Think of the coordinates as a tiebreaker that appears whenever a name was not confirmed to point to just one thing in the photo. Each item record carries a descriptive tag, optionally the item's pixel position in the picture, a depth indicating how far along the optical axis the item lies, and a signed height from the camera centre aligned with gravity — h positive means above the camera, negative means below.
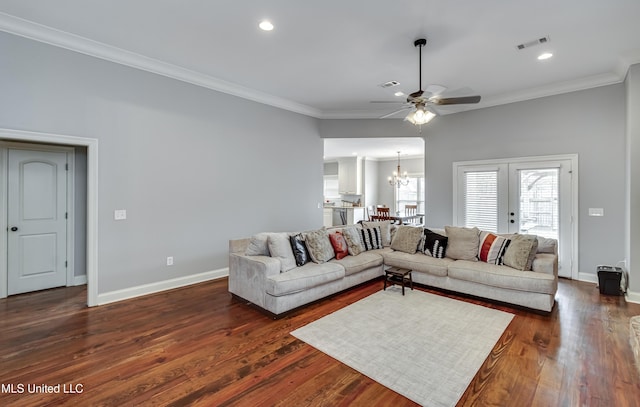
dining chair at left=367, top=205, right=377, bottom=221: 10.86 -0.26
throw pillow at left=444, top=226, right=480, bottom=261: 4.29 -0.60
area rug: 2.22 -1.31
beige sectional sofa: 3.42 -0.93
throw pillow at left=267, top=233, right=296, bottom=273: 3.71 -0.61
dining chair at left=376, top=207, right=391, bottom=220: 8.35 -0.26
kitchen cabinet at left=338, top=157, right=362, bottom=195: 11.15 +1.06
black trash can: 4.10 -1.08
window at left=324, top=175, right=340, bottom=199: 12.32 +0.71
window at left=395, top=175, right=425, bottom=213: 11.28 +0.36
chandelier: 11.13 +0.88
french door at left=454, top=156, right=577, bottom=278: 4.95 +0.09
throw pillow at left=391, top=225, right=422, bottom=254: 4.78 -0.59
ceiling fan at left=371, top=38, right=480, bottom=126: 3.45 +1.22
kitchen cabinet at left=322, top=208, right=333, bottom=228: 10.67 -0.47
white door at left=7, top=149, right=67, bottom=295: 4.02 -0.24
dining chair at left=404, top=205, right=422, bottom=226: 9.97 -0.29
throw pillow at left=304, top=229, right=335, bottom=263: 4.04 -0.60
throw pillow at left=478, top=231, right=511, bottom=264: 4.02 -0.62
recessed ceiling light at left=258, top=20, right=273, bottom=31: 3.16 +1.94
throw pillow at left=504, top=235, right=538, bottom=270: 3.75 -0.63
